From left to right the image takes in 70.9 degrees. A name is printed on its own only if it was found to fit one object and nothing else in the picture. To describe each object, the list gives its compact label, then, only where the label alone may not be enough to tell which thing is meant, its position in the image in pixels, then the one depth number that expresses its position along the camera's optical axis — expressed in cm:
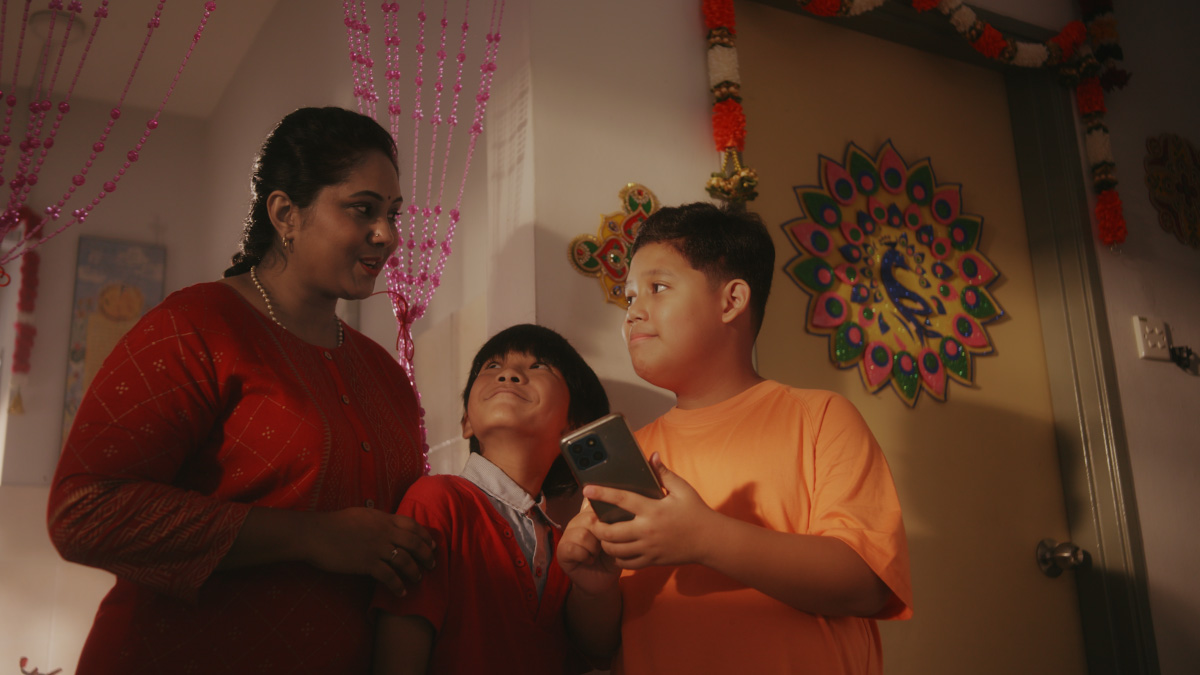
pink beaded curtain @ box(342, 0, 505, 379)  190
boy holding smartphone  100
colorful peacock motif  203
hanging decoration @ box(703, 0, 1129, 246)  220
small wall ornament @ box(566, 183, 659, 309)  162
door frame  212
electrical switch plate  234
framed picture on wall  344
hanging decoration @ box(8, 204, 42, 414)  329
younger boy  107
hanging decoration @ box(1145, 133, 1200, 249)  255
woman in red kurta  93
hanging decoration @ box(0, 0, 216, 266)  187
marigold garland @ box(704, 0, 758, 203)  178
